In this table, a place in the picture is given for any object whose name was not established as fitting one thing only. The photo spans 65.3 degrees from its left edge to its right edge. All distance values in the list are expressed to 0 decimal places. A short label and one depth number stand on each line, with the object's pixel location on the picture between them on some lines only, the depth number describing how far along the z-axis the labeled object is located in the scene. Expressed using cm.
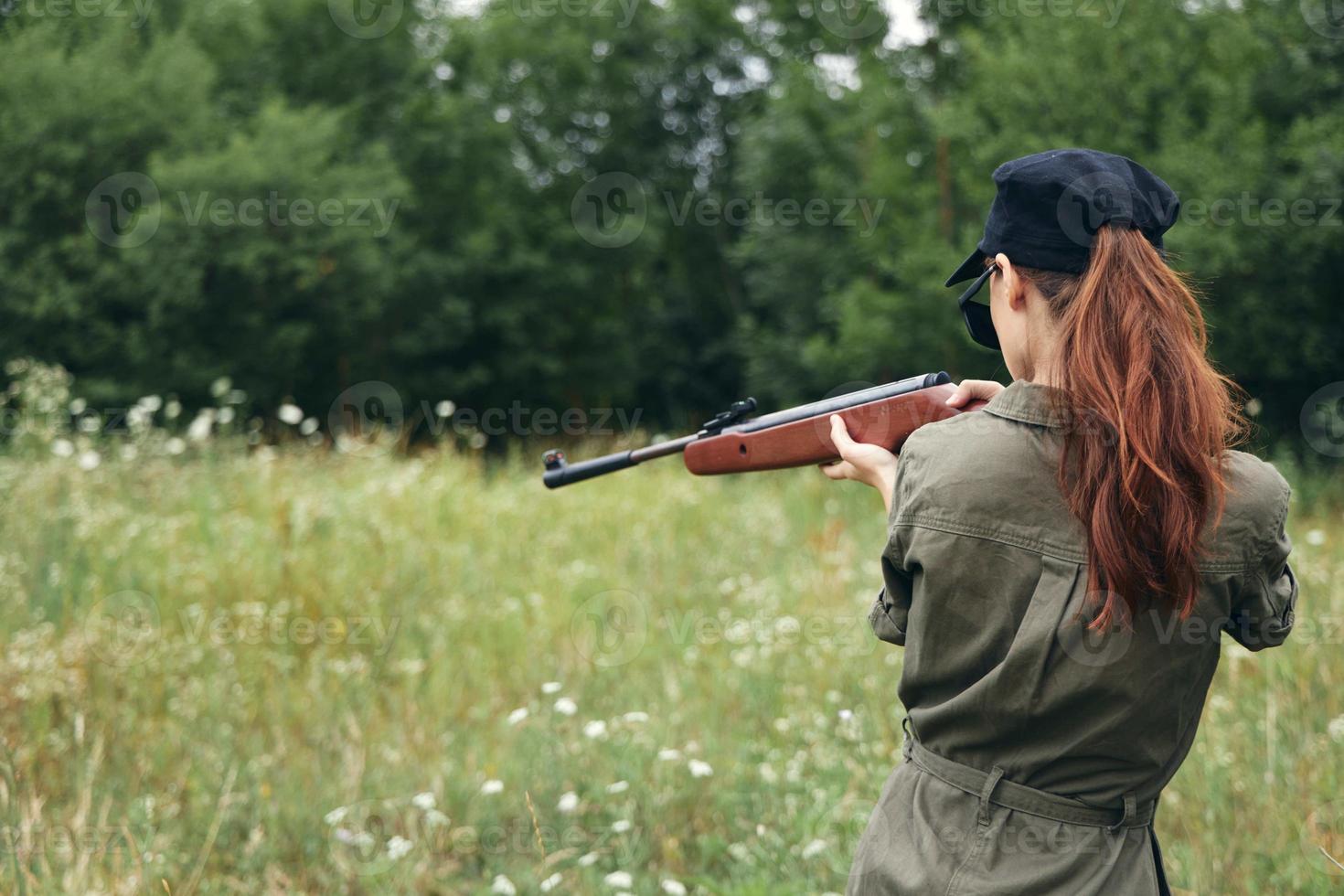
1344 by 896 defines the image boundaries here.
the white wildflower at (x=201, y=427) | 671
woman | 142
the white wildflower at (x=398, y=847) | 301
